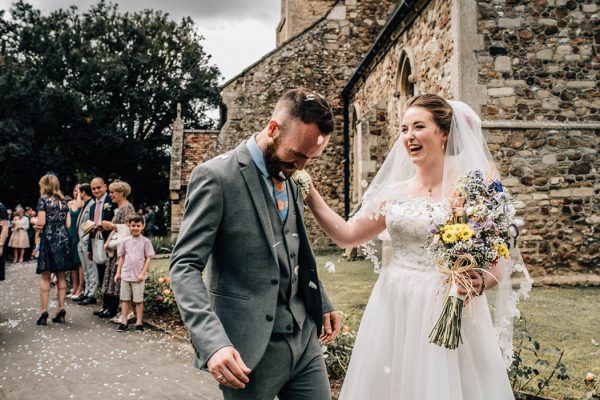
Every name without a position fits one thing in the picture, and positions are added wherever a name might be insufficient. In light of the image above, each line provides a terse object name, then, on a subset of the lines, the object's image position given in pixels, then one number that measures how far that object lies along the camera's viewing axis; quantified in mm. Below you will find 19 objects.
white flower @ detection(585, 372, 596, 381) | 3566
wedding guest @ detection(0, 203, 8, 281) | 7199
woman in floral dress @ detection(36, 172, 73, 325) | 7484
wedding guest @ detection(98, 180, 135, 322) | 7840
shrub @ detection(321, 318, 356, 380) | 4801
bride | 2701
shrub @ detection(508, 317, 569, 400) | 3807
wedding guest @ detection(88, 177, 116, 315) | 8383
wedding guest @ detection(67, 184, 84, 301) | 9312
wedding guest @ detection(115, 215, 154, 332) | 7227
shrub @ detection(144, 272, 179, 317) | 7941
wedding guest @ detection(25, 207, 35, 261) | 18386
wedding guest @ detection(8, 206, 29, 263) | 17250
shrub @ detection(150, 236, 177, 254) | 19250
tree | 30078
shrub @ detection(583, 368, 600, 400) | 3472
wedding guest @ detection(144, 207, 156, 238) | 19453
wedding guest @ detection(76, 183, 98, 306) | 9031
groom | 2092
